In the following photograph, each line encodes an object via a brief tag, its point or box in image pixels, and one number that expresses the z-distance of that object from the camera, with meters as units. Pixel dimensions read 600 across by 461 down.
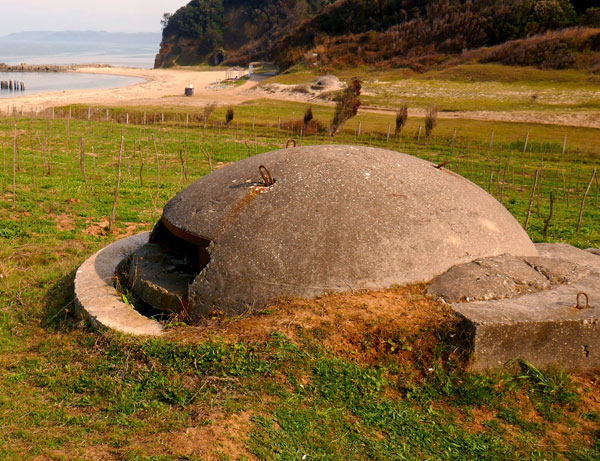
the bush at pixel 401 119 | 31.56
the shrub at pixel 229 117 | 34.06
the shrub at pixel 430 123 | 31.03
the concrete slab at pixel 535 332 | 5.32
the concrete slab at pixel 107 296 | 6.15
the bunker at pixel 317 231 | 6.08
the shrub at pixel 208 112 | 34.84
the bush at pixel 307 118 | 32.31
